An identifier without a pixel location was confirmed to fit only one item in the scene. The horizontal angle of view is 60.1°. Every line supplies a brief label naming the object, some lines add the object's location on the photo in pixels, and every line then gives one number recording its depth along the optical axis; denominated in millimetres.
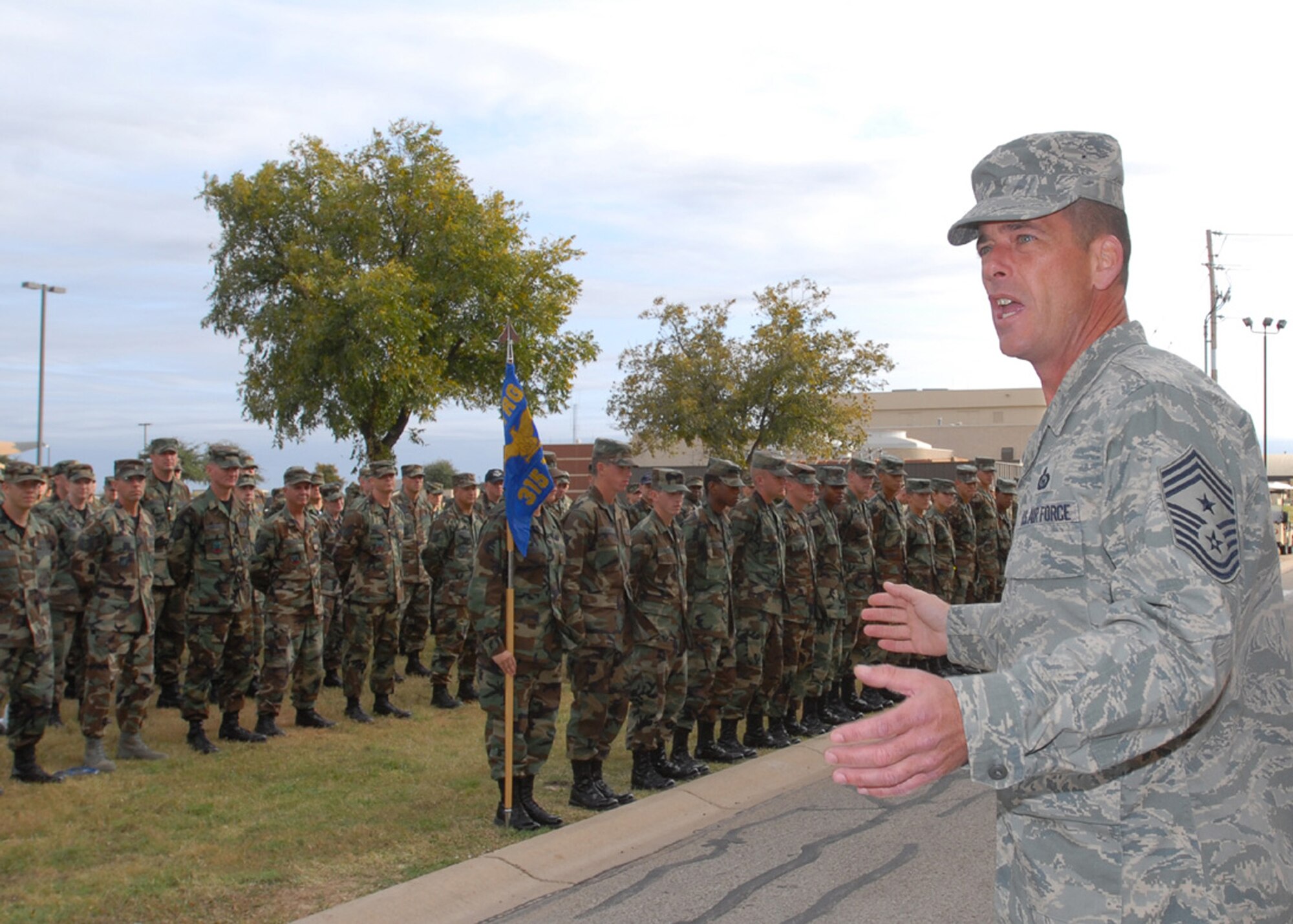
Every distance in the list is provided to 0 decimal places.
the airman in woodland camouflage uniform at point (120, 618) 8820
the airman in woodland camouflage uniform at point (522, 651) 7285
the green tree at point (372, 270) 24812
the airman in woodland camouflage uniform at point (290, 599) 10227
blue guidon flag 7371
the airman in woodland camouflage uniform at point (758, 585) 9641
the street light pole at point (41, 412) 32781
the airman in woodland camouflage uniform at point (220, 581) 10047
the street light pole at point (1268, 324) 52969
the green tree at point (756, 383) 29703
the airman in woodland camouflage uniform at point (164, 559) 11273
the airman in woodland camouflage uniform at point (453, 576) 12250
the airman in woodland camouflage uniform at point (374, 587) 11281
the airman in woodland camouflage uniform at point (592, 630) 7699
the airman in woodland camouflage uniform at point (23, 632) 8219
